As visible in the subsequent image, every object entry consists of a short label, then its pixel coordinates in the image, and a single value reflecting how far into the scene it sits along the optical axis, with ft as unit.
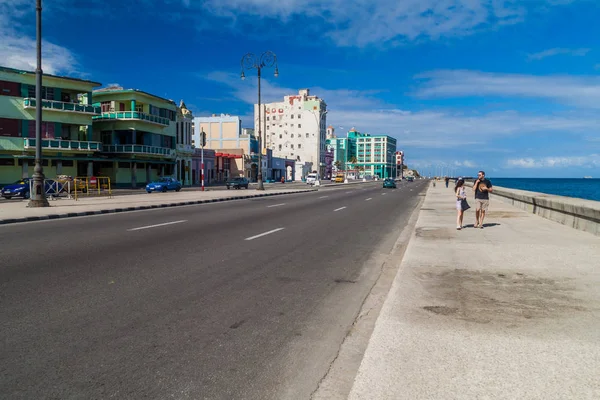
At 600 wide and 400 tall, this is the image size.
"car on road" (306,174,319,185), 234.38
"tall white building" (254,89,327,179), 467.52
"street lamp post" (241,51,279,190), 120.19
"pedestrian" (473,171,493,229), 43.96
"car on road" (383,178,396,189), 198.14
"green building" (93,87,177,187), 169.58
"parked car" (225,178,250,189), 169.77
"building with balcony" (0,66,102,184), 135.13
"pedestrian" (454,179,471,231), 43.27
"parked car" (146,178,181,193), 134.00
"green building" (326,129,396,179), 642.63
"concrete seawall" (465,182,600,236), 40.42
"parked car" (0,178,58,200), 99.89
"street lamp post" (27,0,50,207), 63.31
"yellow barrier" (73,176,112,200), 108.58
